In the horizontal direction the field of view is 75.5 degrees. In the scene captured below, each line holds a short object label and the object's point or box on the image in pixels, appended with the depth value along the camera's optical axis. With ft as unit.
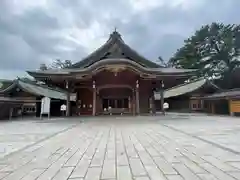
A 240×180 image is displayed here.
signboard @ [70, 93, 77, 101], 41.46
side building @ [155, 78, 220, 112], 56.99
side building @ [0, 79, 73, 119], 40.43
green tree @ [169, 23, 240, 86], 73.04
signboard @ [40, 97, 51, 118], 34.81
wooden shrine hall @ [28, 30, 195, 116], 35.05
